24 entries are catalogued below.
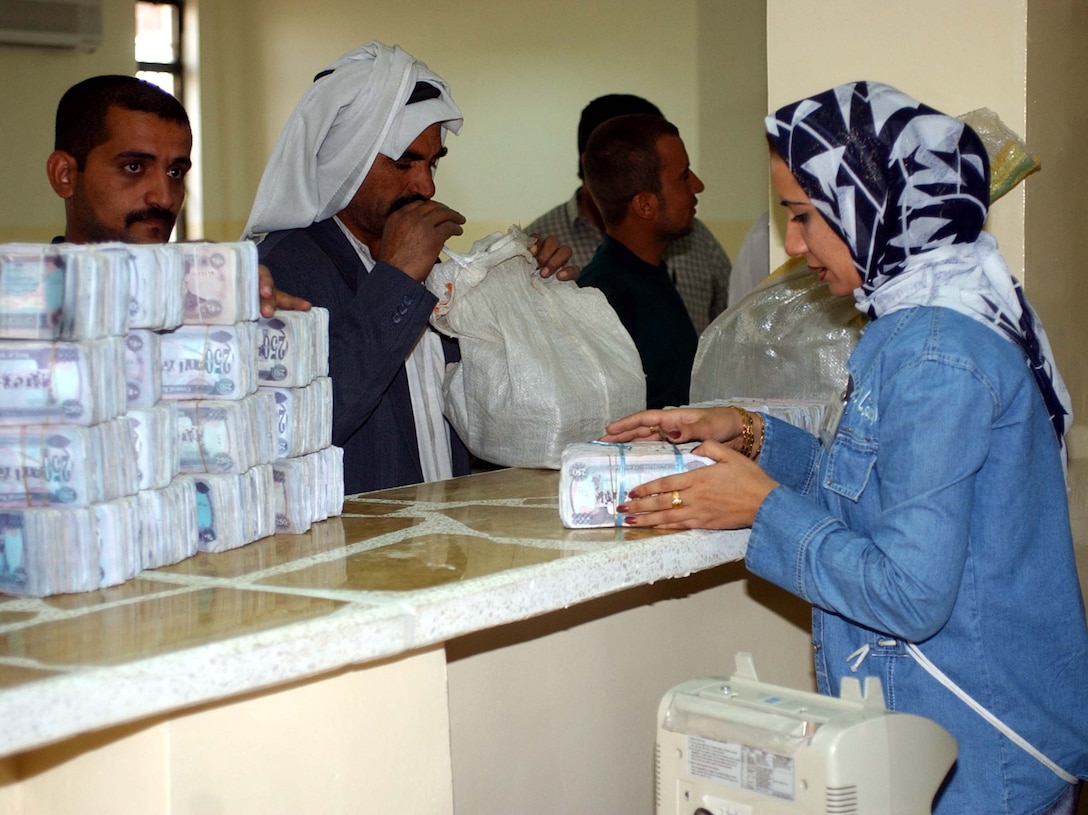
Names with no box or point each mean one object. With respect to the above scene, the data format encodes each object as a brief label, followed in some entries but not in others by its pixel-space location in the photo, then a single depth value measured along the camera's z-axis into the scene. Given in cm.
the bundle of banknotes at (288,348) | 182
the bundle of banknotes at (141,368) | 159
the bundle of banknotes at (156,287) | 157
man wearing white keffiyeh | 252
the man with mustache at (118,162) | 310
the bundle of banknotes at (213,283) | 168
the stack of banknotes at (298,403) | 183
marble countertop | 118
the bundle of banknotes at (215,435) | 168
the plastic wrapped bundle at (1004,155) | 242
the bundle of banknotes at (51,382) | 146
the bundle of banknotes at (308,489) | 184
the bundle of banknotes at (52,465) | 146
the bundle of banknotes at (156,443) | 157
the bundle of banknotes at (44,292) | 146
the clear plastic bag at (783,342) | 273
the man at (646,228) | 373
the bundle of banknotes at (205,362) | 167
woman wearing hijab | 157
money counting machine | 136
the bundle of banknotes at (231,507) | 170
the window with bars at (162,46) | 679
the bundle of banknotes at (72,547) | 147
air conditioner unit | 563
